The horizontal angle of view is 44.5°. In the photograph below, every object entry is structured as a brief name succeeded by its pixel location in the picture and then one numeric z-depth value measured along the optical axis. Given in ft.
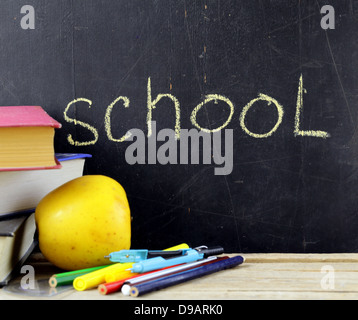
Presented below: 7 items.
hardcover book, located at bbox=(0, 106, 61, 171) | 2.44
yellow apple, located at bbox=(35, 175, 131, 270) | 2.48
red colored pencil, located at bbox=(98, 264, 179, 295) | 2.18
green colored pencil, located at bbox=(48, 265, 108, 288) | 2.32
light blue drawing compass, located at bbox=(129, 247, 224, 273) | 2.37
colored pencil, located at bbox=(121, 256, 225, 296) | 2.16
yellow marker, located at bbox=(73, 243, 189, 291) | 2.26
